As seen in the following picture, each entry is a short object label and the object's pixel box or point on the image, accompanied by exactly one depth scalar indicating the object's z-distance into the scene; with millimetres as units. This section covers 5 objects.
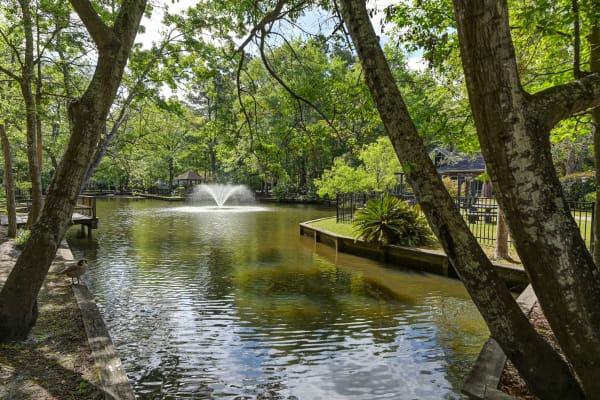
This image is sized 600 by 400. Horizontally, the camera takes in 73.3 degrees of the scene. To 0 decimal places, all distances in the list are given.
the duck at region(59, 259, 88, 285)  7355
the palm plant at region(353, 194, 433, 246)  12195
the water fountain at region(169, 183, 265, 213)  31719
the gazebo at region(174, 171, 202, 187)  48219
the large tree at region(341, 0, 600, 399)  2334
